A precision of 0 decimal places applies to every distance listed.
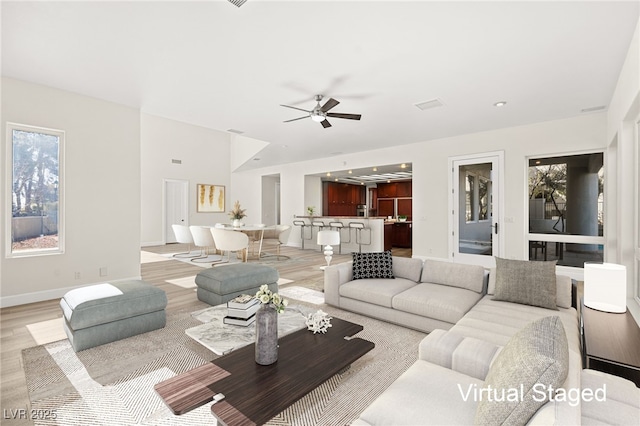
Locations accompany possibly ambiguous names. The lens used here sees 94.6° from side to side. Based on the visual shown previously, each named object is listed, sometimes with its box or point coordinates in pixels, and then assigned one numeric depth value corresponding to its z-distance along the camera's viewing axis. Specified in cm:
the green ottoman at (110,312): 255
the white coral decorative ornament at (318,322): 226
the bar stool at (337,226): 869
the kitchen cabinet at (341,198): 1097
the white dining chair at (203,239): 694
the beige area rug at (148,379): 178
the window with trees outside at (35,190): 386
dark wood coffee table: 139
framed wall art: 1092
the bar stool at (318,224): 921
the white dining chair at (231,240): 623
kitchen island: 812
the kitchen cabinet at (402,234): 938
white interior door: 1023
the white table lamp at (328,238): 492
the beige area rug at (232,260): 665
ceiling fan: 404
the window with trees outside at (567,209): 496
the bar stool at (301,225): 935
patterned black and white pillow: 362
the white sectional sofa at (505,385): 94
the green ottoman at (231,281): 355
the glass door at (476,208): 589
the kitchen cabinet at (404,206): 1180
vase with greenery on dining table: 752
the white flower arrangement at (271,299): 181
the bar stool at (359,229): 815
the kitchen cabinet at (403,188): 1172
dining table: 686
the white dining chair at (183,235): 768
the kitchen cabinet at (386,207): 1231
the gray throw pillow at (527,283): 254
